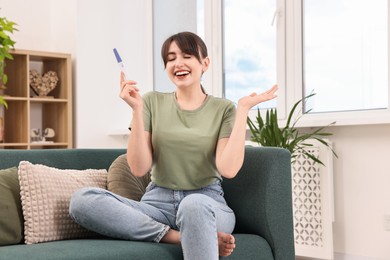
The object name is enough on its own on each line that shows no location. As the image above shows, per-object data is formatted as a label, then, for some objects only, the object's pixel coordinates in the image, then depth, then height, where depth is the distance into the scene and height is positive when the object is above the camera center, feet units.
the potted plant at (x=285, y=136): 11.98 -0.06
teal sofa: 7.97 -0.78
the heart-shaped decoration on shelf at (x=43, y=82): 16.08 +1.27
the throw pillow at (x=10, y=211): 7.27 -0.85
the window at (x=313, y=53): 12.21 +1.61
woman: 7.22 -0.31
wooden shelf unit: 15.69 +0.75
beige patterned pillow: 7.38 -0.78
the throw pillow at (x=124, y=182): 8.28 -0.61
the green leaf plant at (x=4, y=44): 14.56 +2.01
